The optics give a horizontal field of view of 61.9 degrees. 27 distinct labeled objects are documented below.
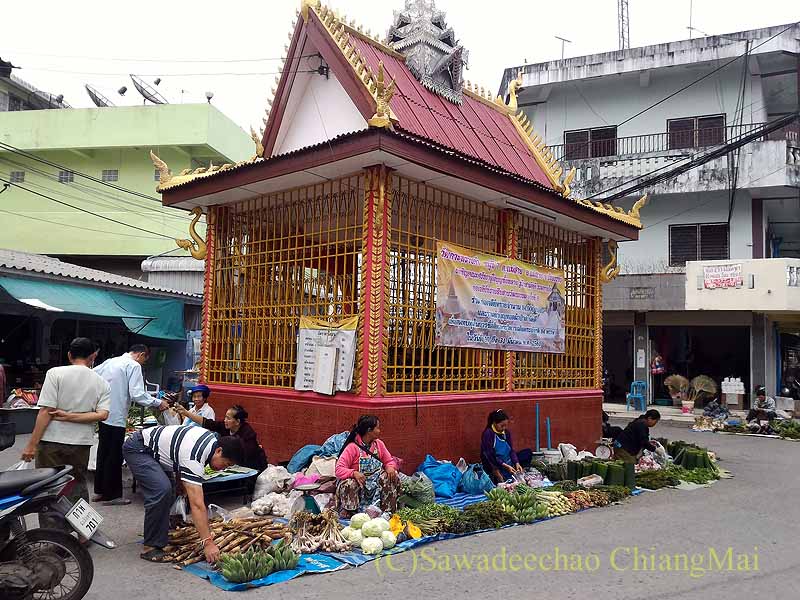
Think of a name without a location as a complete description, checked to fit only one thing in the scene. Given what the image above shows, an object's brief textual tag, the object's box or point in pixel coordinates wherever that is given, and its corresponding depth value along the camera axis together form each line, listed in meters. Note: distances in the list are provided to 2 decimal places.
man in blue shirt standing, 7.09
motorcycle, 4.08
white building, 20.08
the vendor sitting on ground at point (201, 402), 8.33
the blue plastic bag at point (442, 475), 7.72
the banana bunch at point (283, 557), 5.18
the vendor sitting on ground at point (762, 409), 16.92
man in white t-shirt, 5.50
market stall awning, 12.69
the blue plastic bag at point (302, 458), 7.52
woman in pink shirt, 6.49
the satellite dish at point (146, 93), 26.70
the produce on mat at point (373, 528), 5.92
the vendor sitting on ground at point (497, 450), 8.21
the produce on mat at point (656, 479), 9.10
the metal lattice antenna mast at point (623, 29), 26.11
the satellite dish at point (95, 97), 28.48
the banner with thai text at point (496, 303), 8.44
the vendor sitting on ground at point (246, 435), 7.39
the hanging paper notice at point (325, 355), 7.83
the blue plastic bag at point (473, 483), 8.00
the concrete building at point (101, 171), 24.77
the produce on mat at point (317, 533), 5.70
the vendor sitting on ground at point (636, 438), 9.94
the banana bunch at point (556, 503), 7.48
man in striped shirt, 5.07
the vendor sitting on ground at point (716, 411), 17.64
